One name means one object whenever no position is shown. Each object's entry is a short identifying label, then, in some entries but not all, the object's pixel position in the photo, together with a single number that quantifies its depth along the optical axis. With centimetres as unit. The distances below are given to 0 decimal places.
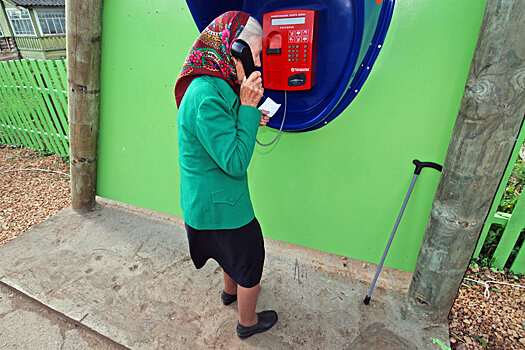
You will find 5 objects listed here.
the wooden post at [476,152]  117
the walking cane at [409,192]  163
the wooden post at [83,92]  221
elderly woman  109
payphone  149
